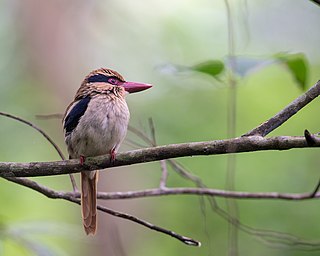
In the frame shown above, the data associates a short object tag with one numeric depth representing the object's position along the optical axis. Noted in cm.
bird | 548
